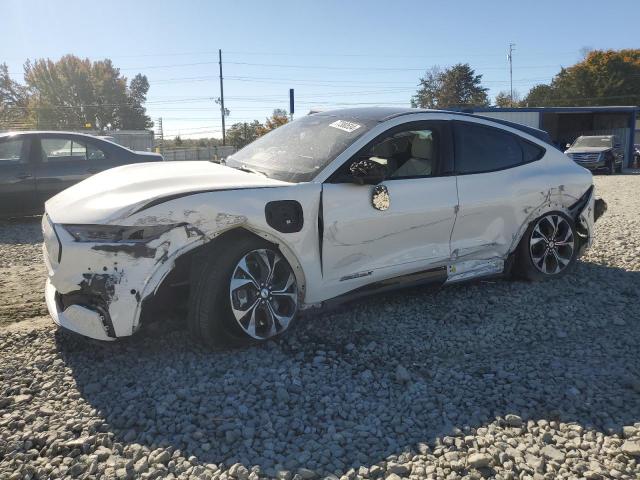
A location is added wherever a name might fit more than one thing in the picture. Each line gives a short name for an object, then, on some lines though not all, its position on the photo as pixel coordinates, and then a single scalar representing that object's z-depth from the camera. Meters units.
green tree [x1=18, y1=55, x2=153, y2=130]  69.75
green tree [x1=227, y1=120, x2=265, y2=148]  56.41
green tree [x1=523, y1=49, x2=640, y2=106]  57.76
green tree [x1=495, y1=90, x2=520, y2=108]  70.74
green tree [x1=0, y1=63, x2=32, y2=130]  70.01
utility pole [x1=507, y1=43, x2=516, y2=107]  72.06
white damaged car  2.91
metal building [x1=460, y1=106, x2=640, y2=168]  29.23
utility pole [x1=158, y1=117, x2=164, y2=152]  52.22
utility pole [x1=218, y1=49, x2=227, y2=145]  48.49
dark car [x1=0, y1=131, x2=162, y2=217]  7.50
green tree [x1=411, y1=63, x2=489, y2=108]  71.12
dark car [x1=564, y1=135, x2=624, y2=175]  23.31
